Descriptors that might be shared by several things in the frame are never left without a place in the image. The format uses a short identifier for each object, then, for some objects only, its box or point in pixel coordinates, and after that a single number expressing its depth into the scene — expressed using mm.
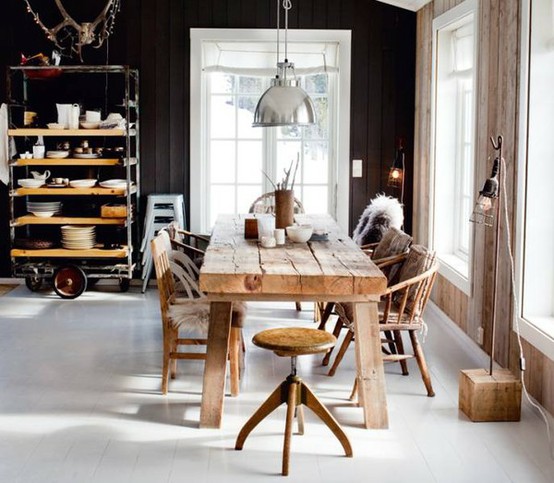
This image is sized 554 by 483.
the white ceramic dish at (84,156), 7570
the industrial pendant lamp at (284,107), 5543
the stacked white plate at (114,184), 7559
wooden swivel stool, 3738
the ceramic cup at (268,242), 5039
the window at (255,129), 7941
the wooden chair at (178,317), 4730
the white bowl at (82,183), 7562
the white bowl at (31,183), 7547
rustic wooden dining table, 4078
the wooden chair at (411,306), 4684
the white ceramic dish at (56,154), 7562
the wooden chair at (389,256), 5188
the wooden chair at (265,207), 7341
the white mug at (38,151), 7582
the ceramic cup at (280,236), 5164
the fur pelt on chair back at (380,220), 6488
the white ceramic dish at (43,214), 7668
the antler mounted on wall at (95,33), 7672
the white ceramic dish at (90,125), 7570
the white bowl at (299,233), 5246
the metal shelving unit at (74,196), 7531
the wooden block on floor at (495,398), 4312
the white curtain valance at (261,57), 7949
